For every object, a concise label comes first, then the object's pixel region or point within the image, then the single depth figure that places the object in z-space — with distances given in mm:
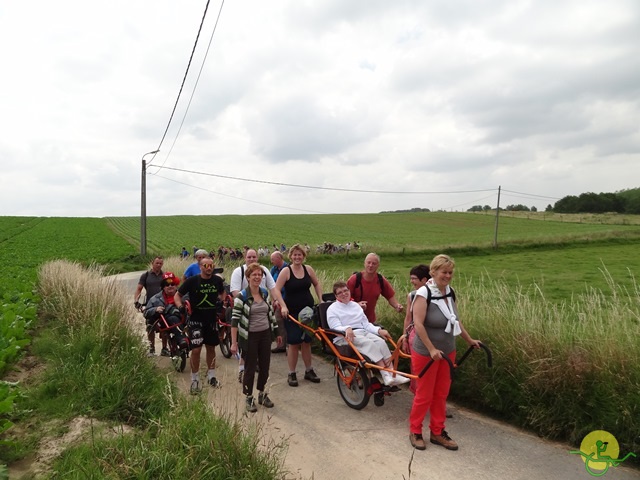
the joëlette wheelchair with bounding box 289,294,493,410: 4781
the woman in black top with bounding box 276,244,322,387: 5910
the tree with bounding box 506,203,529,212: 111138
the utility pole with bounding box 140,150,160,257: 23359
